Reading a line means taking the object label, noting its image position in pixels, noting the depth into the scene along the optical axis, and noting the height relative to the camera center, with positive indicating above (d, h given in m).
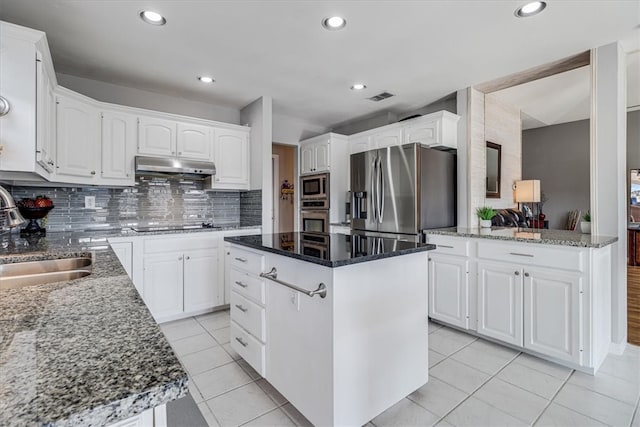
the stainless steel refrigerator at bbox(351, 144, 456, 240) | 3.18 +0.25
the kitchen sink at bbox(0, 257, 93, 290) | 1.54 -0.31
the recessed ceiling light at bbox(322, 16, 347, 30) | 2.17 +1.37
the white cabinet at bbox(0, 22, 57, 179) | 1.78 +0.71
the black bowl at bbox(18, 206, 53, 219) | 2.54 +0.02
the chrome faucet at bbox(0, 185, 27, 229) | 1.19 +0.01
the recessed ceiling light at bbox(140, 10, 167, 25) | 2.09 +1.36
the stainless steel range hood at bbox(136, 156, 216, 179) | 3.15 +0.51
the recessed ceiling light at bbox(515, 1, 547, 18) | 1.98 +1.35
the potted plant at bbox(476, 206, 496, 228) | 3.14 -0.03
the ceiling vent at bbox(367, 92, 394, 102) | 3.64 +1.41
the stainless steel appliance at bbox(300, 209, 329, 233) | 4.37 -0.09
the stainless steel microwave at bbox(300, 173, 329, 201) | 4.35 +0.40
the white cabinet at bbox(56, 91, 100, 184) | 2.63 +0.68
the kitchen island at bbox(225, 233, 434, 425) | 1.47 -0.59
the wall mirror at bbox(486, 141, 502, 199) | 3.86 +0.56
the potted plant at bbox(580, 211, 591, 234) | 2.71 -0.10
